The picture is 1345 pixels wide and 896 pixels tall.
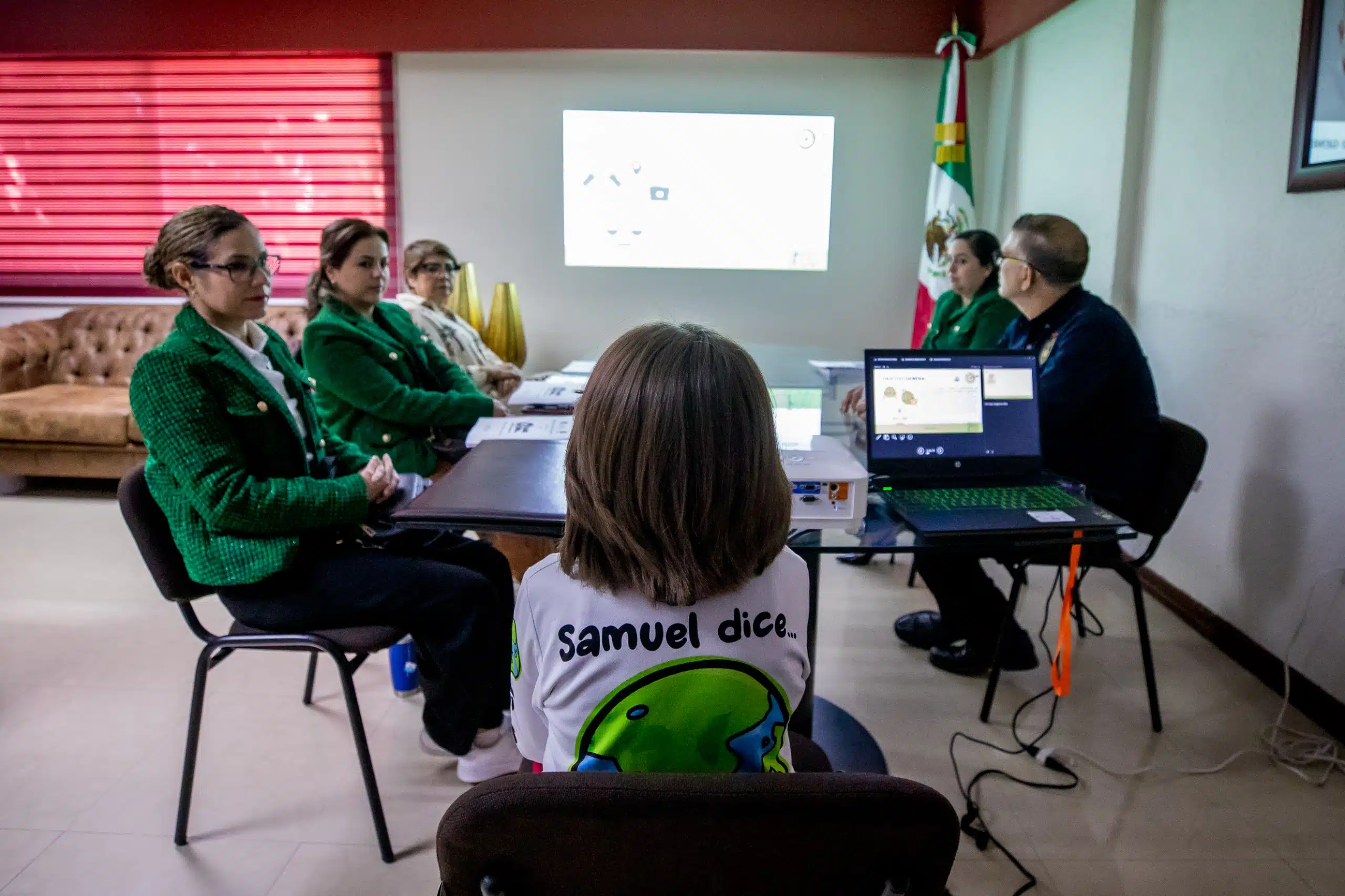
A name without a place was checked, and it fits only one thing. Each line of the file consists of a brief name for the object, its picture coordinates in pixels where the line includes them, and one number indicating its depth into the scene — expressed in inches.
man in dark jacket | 86.1
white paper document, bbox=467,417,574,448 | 80.7
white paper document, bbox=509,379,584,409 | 101.9
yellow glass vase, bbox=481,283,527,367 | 166.2
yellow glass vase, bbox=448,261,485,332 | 162.1
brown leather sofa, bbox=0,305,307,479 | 152.9
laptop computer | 75.5
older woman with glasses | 125.6
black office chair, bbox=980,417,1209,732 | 81.0
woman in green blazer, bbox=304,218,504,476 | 88.1
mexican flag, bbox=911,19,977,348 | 165.0
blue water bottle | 89.9
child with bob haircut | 35.2
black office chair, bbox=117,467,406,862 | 61.9
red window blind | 179.6
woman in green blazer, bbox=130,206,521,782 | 61.3
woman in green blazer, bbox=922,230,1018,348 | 125.8
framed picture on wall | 82.8
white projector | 60.8
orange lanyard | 73.8
